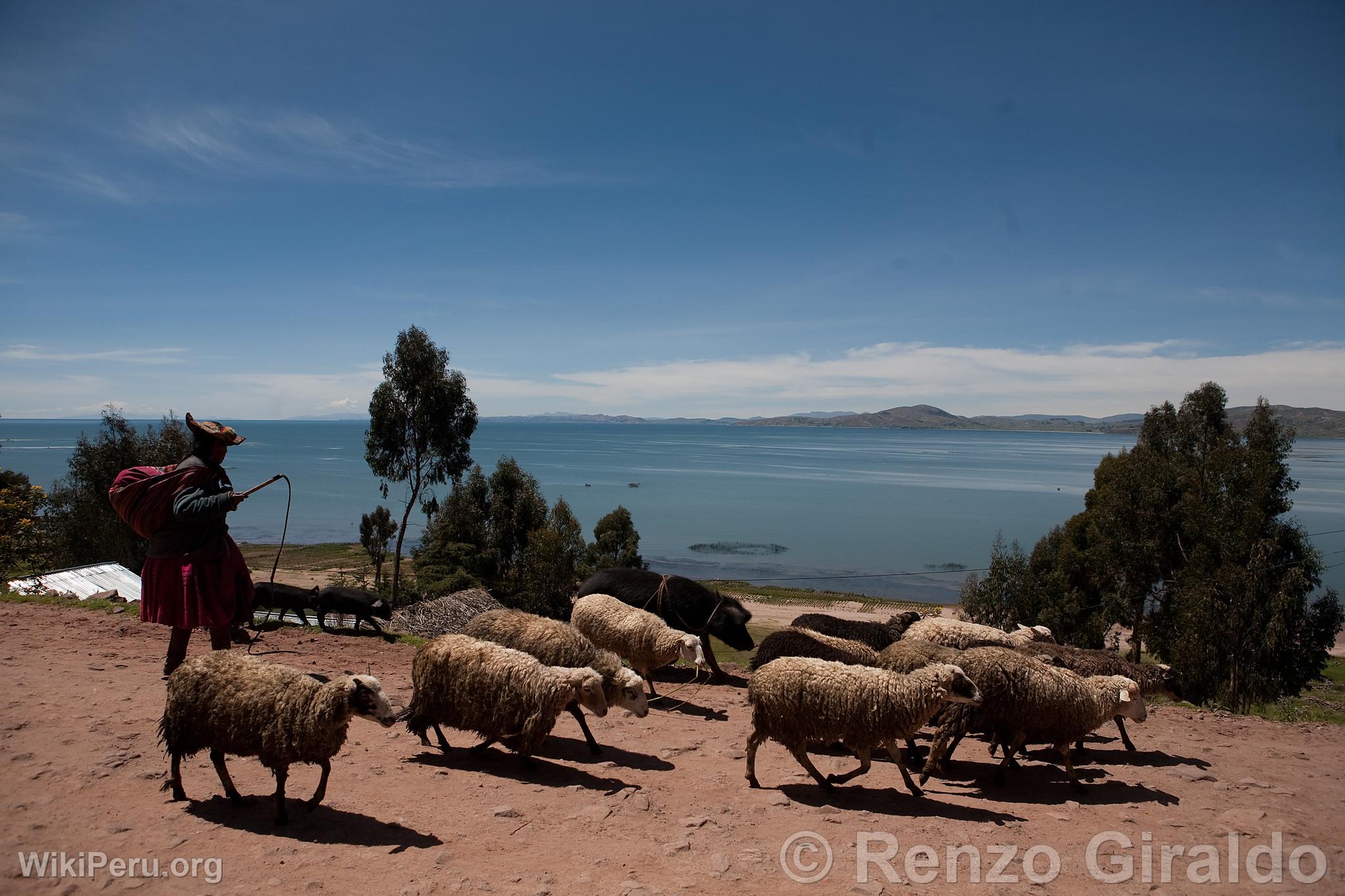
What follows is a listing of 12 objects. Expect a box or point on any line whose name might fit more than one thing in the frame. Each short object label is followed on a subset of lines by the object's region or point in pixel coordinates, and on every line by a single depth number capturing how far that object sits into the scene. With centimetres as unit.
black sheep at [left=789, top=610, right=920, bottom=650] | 1002
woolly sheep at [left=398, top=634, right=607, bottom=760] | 614
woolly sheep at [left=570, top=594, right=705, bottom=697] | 862
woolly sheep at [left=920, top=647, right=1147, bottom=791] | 654
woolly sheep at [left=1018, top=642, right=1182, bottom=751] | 817
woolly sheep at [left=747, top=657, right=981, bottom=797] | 592
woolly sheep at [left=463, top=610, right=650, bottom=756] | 676
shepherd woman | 611
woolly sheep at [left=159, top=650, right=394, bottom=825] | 477
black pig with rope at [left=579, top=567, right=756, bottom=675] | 1063
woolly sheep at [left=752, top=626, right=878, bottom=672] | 824
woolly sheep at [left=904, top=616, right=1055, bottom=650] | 920
